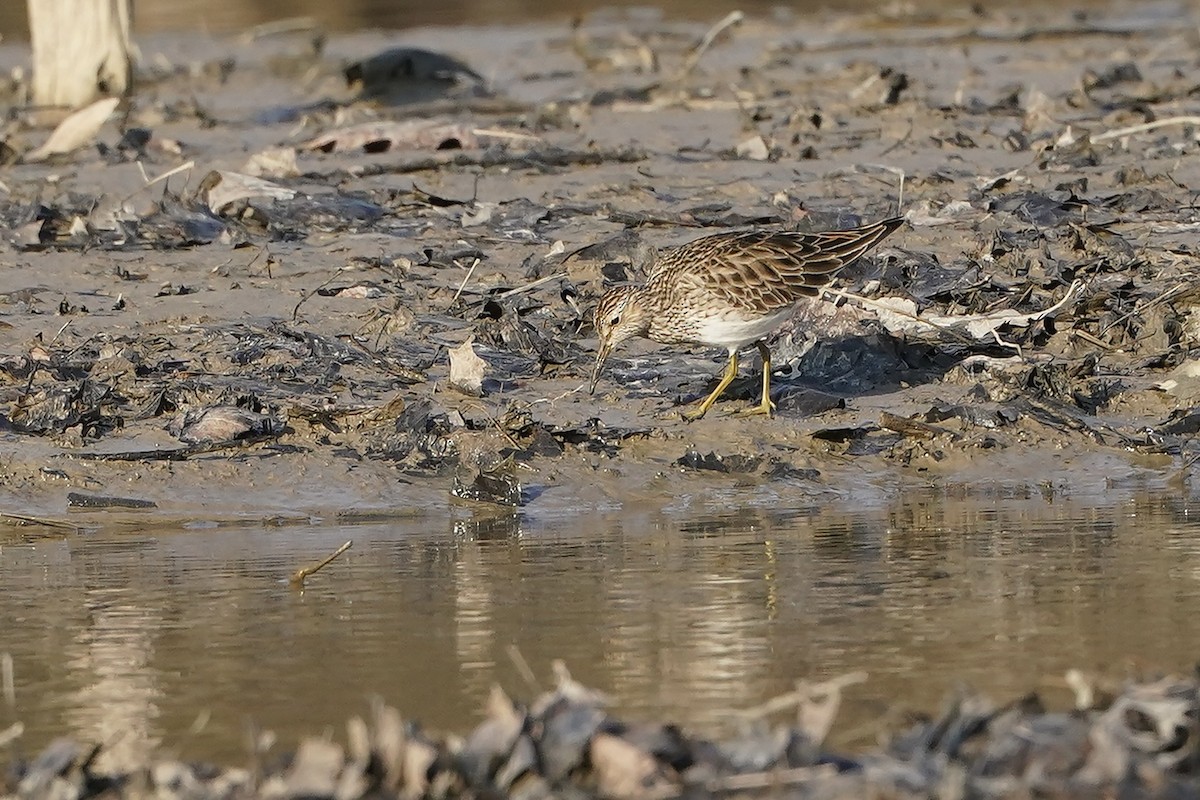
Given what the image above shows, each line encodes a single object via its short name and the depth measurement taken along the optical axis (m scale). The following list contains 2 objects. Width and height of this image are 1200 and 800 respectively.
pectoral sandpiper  16.56
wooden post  29.92
